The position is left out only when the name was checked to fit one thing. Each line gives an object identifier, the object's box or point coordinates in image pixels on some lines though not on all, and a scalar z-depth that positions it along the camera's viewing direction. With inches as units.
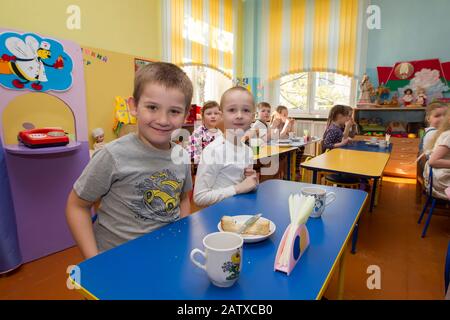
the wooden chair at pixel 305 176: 179.5
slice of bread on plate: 34.3
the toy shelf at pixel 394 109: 184.3
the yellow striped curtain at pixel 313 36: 201.6
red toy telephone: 74.5
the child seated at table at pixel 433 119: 120.6
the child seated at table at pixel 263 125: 154.3
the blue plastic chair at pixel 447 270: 39.7
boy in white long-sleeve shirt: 52.8
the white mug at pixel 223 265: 24.4
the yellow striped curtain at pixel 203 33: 165.6
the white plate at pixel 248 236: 32.9
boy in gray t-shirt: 37.8
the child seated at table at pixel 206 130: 125.5
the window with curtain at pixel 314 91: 221.1
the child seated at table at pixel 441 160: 92.5
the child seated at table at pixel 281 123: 183.0
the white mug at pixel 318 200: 41.5
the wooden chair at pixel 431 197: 102.4
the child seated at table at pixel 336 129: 149.5
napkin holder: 27.7
